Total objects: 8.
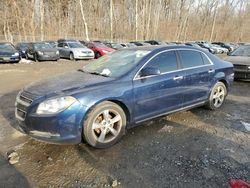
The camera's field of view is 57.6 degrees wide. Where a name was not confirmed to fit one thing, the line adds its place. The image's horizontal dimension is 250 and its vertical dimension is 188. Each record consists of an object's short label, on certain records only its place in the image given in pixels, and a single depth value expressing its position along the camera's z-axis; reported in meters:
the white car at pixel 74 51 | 17.66
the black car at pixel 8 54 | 14.12
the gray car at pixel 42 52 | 15.98
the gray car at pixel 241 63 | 8.55
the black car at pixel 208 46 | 31.52
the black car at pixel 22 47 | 18.36
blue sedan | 3.18
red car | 19.03
